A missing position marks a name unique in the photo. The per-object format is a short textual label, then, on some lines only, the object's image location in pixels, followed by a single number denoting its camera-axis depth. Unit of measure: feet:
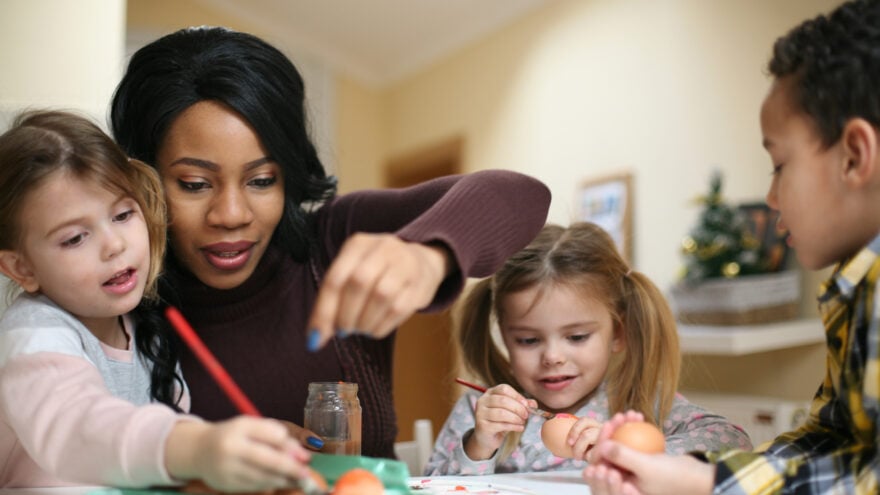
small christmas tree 7.33
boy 2.13
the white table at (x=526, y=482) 2.77
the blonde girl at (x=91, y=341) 1.97
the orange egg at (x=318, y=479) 2.00
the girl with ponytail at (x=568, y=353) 3.86
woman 3.21
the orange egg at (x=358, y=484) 2.10
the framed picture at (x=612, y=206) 9.22
